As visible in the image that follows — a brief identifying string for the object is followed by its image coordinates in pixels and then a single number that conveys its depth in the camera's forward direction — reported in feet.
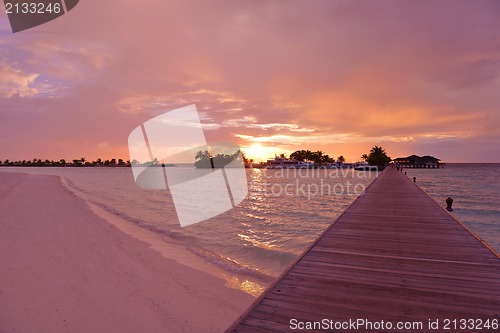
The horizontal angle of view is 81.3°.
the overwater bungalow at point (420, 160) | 355.15
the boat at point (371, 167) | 365.81
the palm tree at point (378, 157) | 377.71
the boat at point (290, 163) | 553.23
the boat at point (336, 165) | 599.08
